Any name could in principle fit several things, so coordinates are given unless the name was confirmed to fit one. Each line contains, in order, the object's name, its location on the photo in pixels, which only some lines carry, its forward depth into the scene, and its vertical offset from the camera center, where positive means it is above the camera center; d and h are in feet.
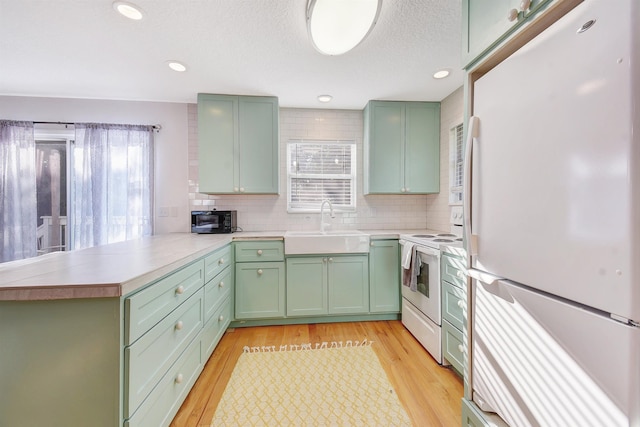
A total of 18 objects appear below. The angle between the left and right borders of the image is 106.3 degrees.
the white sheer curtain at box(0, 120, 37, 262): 8.36 +0.69
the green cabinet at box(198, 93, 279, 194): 8.54 +2.43
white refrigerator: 1.72 -0.11
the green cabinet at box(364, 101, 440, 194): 9.20 +2.50
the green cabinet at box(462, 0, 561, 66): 2.54 +2.28
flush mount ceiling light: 4.10 +3.47
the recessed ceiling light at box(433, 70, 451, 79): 7.22 +4.23
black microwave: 8.55 -0.39
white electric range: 6.23 -2.10
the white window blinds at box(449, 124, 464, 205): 8.50 +1.65
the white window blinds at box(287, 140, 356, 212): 10.03 +1.58
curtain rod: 8.69 +3.20
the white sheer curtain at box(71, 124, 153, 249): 8.71 +1.02
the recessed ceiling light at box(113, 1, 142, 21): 4.76 +4.12
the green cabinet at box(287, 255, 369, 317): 8.05 -2.50
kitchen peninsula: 2.92 -1.69
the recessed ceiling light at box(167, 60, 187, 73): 6.73 +4.18
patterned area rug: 4.58 -3.93
